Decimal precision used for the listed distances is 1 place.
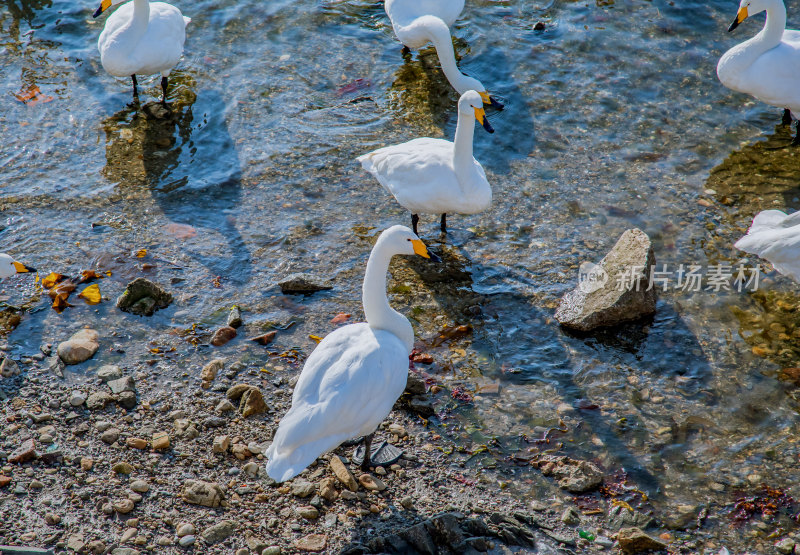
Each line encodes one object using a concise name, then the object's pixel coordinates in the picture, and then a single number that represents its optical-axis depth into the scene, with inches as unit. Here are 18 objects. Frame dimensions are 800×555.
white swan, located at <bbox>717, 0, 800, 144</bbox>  649.0
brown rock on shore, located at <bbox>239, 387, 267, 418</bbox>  414.6
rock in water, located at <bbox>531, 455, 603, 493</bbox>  387.2
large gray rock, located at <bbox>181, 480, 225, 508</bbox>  359.6
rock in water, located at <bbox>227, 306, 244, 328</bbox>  484.7
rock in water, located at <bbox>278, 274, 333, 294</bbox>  515.8
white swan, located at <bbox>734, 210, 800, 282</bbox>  490.3
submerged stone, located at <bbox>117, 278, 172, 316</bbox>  490.9
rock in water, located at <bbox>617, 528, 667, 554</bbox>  353.7
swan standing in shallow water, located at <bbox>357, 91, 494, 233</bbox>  527.2
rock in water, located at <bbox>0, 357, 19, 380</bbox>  432.5
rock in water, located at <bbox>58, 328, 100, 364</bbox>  448.1
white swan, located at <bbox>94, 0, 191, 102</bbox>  667.4
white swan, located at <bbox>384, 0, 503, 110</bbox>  693.9
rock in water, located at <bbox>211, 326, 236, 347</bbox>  471.2
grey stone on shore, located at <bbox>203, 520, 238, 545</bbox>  344.2
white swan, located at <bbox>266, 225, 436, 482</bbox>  343.3
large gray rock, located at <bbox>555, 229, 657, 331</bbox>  484.7
